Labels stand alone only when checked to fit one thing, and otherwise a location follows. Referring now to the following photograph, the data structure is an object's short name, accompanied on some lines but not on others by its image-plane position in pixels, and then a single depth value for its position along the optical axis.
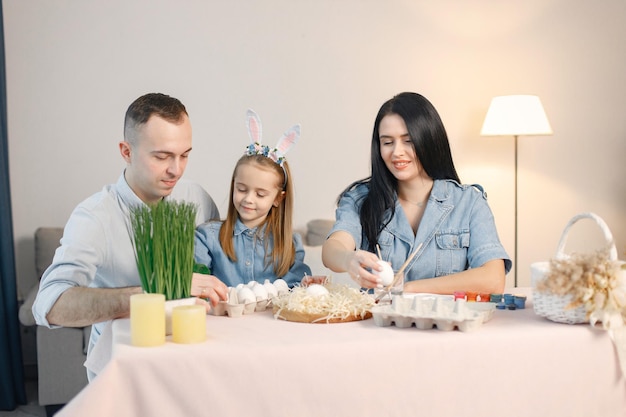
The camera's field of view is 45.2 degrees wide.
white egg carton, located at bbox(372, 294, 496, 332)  1.63
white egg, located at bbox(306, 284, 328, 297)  1.81
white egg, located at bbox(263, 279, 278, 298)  1.94
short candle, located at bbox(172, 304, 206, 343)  1.52
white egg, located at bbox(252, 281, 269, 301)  1.90
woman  2.28
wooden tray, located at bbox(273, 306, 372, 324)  1.75
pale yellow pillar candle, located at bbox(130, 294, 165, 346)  1.49
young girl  2.29
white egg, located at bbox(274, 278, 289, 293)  1.99
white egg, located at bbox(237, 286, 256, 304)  1.86
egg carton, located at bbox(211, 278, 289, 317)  1.83
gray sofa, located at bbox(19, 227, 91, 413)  3.56
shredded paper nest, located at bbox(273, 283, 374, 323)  1.76
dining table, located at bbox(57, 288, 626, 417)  1.46
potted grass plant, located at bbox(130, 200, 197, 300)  1.59
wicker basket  1.66
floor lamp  4.44
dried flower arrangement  1.60
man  1.96
